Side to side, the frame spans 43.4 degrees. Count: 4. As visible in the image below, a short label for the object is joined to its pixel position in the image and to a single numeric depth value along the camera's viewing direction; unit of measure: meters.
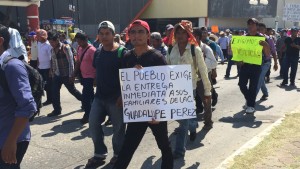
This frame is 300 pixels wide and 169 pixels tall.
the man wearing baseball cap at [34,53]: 10.03
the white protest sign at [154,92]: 3.80
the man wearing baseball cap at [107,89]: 4.47
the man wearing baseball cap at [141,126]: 3.82
